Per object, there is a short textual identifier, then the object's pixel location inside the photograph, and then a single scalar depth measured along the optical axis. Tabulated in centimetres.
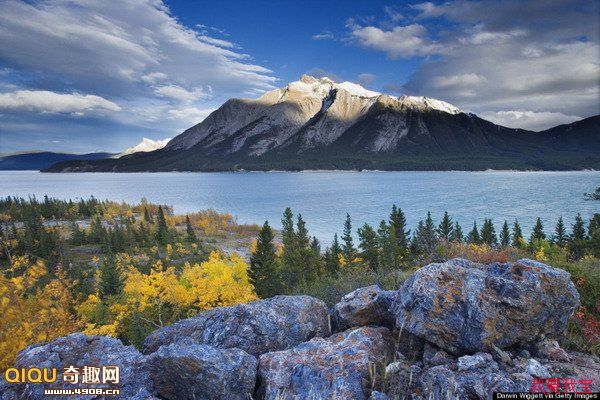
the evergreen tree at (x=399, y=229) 6042
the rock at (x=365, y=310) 895
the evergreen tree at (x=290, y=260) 4678
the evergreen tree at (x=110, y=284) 3121
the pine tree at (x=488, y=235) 6544
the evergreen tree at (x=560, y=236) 6643
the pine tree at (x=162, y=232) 7953
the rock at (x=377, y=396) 579
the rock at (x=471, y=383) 577
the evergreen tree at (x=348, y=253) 5386
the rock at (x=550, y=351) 689
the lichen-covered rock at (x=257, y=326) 848
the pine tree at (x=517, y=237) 6352
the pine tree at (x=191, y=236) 7795
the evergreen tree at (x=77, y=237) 8050
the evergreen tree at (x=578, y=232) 6690
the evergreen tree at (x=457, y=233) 6498
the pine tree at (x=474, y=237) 6472
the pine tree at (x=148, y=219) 9727
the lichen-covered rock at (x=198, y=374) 653
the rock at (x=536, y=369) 604
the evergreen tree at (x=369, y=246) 5297
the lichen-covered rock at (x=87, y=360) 679
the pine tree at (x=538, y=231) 7101
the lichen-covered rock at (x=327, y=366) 636
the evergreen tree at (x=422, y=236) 5250
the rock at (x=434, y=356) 682
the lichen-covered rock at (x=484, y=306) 700
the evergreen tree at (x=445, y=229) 7078
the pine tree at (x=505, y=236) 6876
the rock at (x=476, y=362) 634
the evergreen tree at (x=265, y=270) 3672
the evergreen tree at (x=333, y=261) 4923
